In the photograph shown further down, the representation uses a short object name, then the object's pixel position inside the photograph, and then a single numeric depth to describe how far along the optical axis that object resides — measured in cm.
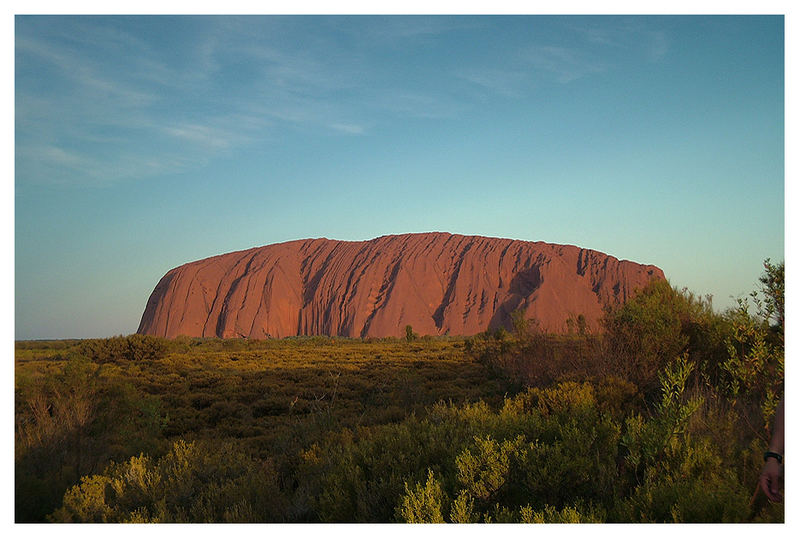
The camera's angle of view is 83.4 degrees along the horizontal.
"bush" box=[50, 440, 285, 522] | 400
